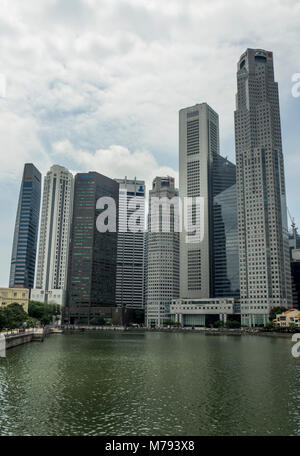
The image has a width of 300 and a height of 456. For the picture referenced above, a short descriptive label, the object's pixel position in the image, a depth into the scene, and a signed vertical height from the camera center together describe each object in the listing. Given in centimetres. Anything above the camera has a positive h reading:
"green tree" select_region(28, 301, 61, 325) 19126 -238
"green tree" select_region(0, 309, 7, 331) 9700 -308
